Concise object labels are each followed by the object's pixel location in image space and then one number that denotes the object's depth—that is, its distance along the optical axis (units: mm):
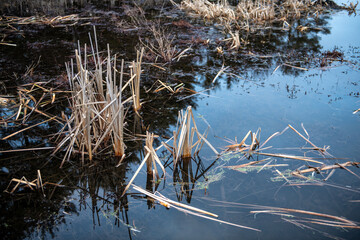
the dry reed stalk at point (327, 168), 3439
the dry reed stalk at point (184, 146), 3410
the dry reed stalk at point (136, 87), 4442
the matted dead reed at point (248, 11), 8898
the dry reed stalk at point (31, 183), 3203
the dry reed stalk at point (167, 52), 6458
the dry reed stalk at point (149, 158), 3205
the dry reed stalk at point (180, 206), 2910
